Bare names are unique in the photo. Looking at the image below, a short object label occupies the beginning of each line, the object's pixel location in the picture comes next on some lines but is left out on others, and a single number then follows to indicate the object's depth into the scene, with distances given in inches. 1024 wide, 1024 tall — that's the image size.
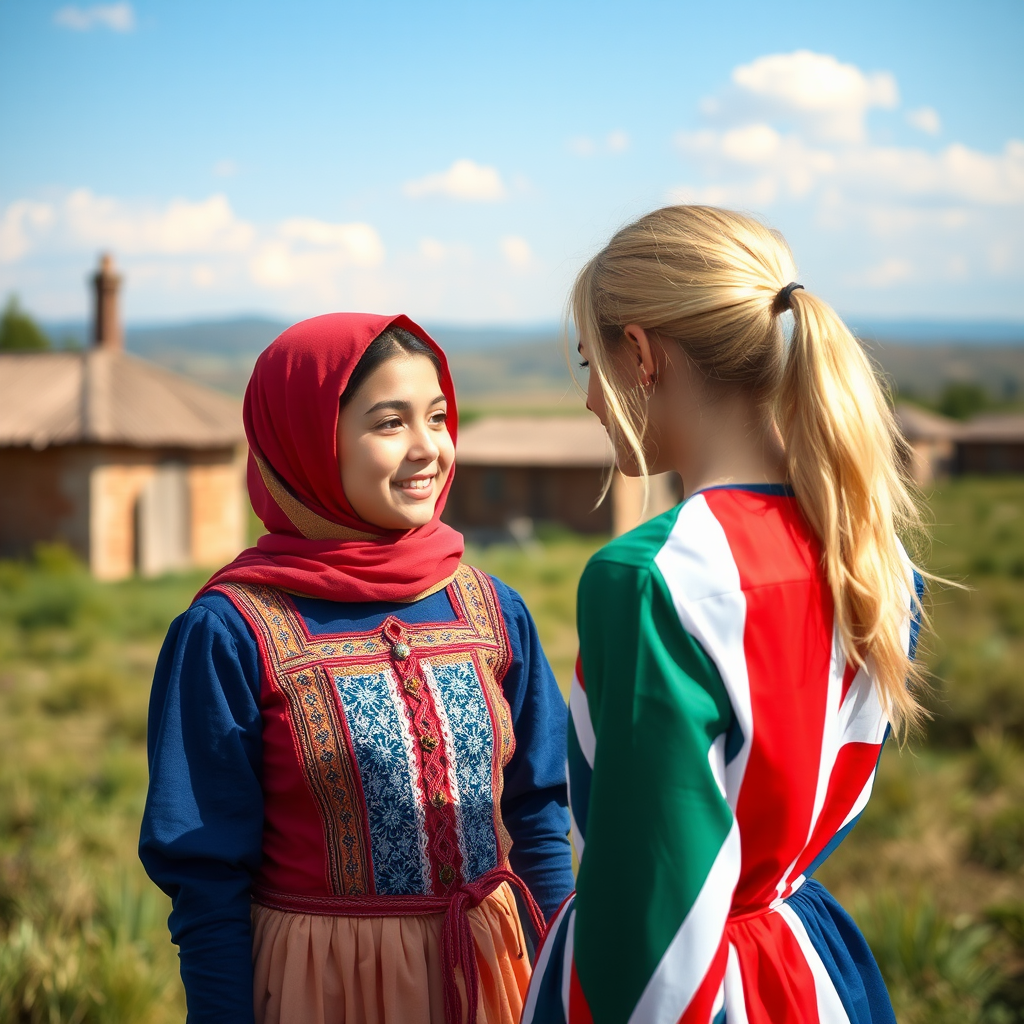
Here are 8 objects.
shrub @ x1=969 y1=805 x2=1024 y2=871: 250.7
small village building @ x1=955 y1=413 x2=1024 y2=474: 2252.7
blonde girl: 53.2
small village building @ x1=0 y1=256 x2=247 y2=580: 727.1
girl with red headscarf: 70.2
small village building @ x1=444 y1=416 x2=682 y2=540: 1354.6
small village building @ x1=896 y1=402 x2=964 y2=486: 2010.3
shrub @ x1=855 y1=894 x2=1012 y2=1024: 167.6
